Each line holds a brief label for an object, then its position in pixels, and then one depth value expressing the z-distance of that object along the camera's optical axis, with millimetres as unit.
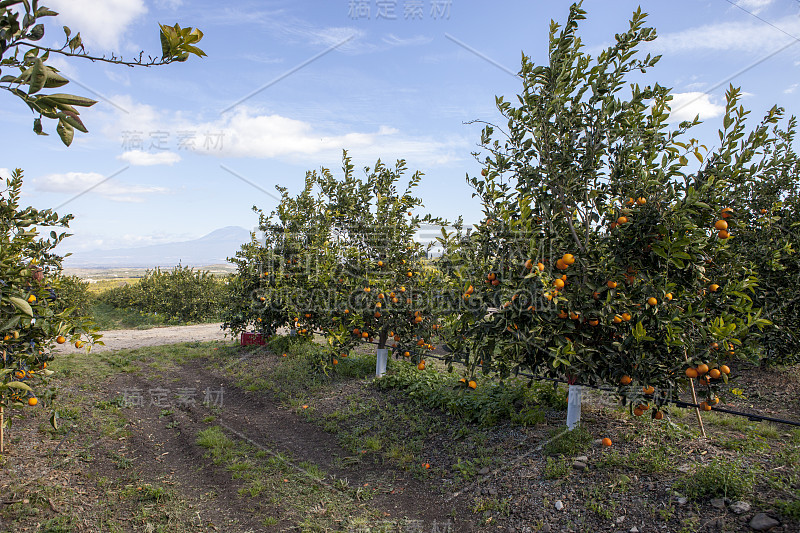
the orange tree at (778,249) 6930
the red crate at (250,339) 10938
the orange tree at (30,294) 3574
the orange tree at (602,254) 3896
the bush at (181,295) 18594
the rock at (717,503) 3397
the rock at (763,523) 3121
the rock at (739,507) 3297
